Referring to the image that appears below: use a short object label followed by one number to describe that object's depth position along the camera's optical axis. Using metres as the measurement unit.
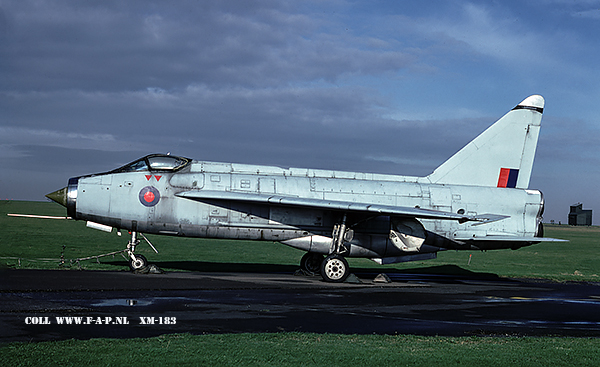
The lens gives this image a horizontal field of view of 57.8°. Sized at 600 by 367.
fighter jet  17.97
